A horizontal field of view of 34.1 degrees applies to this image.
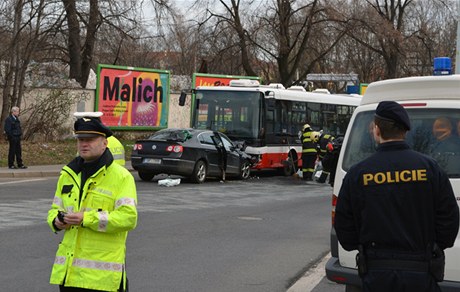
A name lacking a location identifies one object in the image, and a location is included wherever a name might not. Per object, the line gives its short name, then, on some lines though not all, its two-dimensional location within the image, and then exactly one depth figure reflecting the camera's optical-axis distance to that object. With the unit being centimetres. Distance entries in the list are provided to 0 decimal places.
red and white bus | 2366
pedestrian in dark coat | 2155
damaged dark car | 1948
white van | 605
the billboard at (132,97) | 3216
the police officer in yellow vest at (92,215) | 441
